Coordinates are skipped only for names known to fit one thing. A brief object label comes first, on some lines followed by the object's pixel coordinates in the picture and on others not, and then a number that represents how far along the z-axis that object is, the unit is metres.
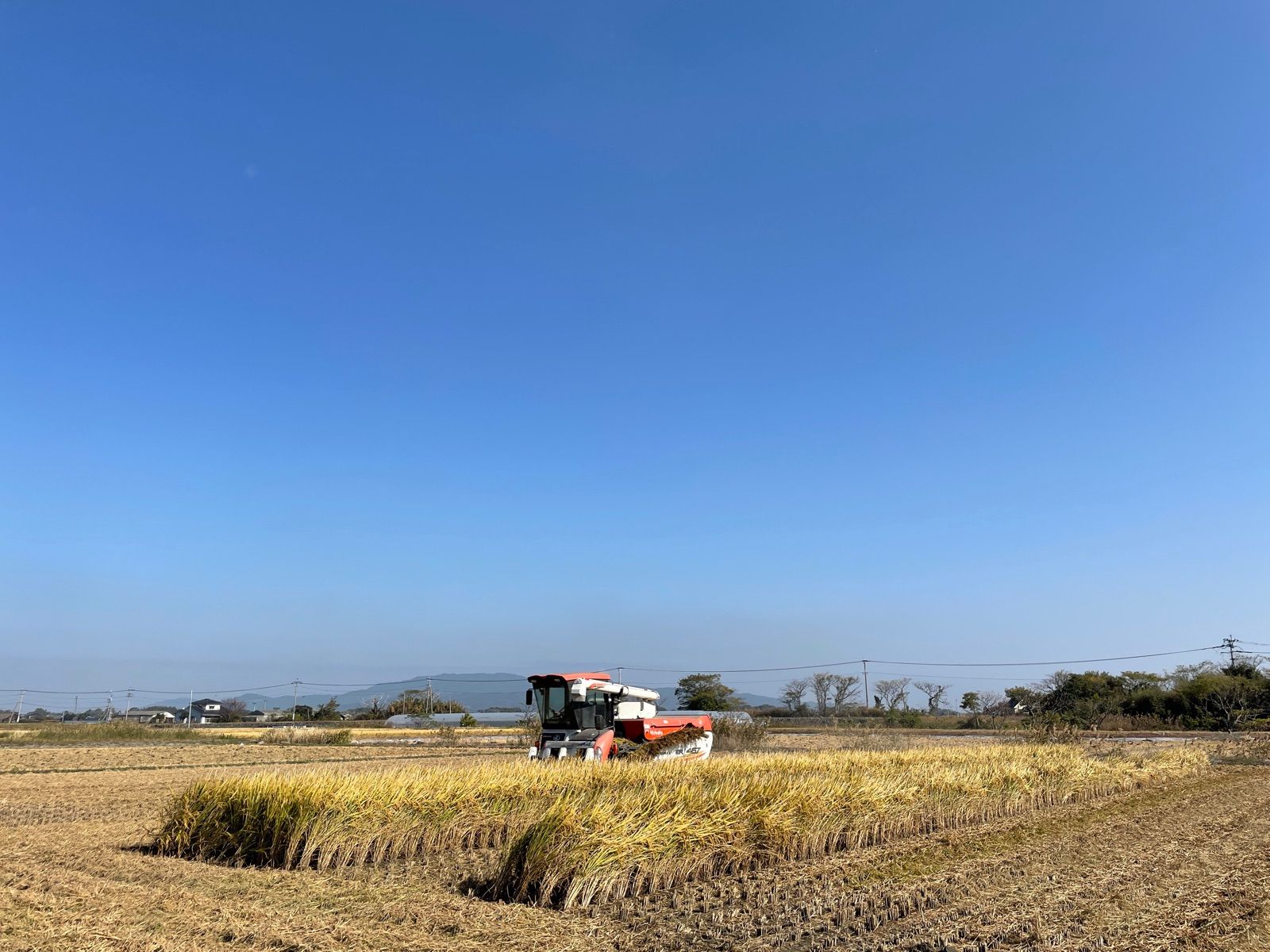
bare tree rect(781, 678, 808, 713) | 109.04
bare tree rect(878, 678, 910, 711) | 96.51
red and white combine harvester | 22.05
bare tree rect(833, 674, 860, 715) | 101.00
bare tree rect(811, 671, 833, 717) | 108.06
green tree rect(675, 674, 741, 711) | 93.81
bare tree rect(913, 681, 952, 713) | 101.28
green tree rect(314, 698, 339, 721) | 88.88
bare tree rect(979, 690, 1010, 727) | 79.79
